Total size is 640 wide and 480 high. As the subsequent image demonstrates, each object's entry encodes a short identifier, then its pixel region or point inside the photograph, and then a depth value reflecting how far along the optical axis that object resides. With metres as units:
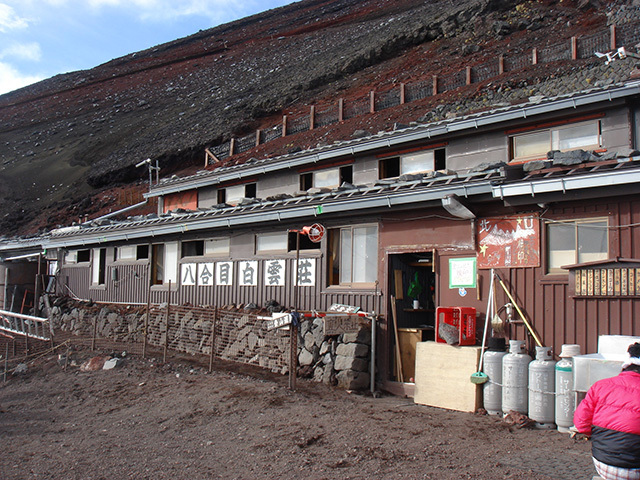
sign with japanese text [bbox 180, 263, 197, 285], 15.01
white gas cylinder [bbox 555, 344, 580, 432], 7.29
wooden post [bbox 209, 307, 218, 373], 11.13
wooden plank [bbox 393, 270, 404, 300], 10.92
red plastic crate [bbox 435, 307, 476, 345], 9.02
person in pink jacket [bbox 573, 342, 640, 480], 3.90
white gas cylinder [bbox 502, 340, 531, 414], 8.00
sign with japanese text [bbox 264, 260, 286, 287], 12.75
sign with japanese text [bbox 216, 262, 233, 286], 14.00
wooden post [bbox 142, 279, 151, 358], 12.55
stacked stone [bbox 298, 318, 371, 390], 10.24
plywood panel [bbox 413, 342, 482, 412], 8.72
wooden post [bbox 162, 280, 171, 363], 12.03
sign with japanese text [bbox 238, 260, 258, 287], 13.39
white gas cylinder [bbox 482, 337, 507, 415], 8.30
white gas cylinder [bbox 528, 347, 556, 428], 7.58
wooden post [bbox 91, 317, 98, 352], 13.39
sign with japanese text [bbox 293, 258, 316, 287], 12.08
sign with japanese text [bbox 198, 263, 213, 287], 14.52
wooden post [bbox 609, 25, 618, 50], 24.60
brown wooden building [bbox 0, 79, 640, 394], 8.12
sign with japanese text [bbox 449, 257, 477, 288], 9.63
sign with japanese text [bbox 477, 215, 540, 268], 8.84
